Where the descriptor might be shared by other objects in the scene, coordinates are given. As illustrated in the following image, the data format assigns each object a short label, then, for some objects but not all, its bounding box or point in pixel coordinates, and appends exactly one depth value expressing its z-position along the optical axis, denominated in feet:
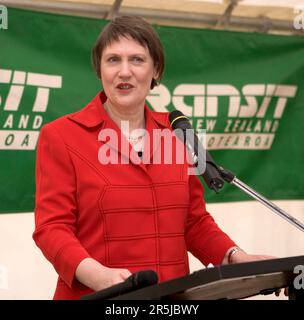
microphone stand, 7.06
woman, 7.73
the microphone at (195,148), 7.05
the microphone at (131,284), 6.28
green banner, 11.78
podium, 6.10
